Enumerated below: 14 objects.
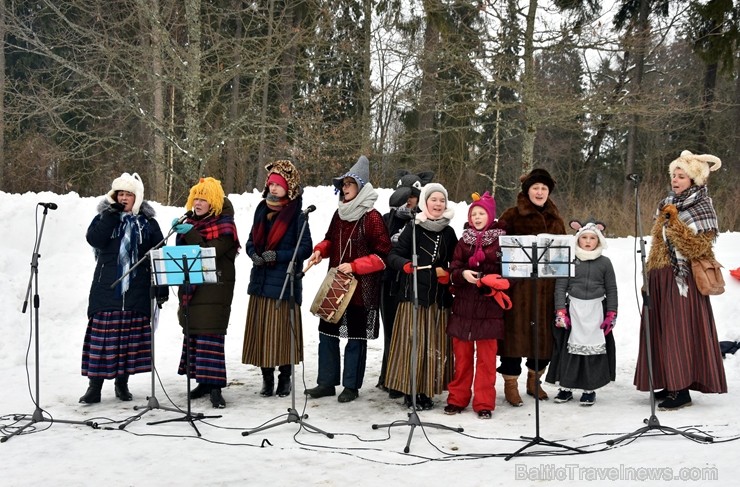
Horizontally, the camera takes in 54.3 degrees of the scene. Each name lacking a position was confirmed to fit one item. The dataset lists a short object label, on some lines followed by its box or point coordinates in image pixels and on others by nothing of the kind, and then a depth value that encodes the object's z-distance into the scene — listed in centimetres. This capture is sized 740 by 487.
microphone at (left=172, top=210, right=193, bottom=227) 564
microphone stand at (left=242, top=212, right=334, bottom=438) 526
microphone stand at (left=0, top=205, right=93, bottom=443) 537
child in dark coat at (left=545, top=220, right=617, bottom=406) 611
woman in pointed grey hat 638
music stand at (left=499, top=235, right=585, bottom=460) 507
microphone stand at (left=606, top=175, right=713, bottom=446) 488
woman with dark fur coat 610
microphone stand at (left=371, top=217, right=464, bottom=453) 520
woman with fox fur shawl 586
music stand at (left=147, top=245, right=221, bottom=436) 549
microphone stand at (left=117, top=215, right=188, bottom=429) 550
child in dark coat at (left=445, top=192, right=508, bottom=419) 581
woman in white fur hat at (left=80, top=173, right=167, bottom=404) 618
